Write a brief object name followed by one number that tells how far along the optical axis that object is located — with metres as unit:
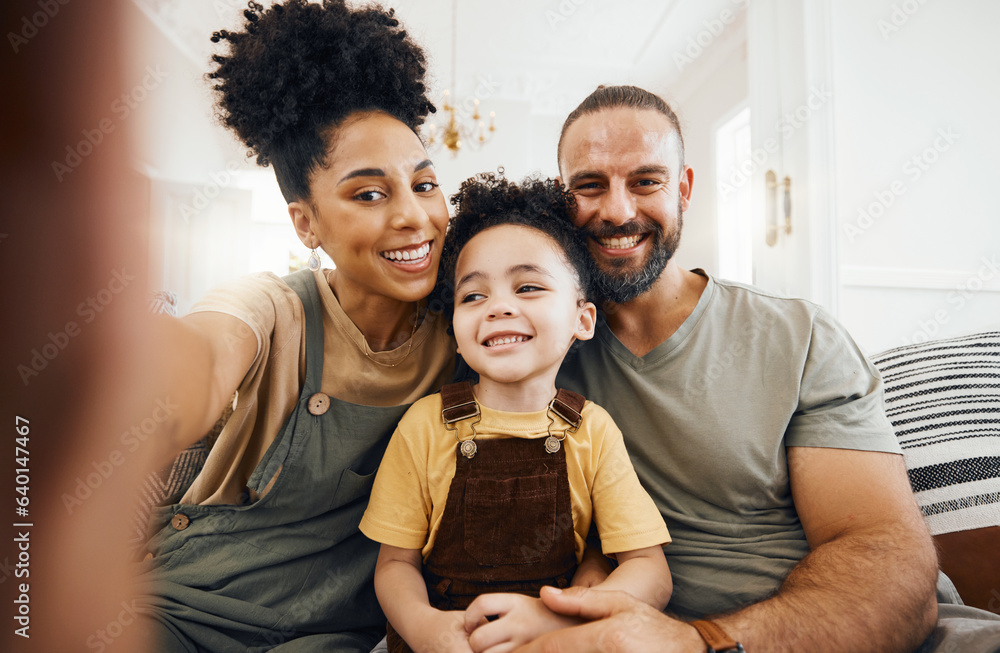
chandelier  4.73
